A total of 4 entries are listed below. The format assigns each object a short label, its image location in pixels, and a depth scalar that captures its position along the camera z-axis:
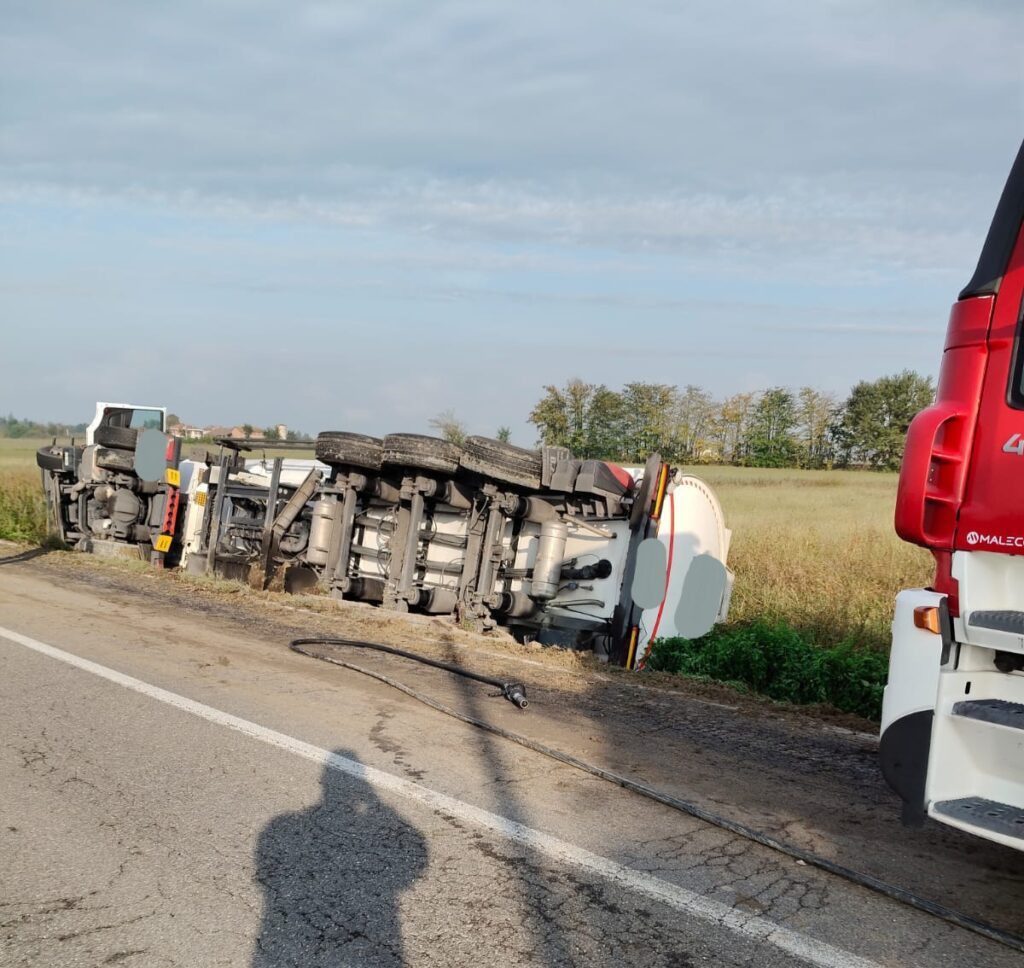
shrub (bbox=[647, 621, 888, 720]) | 7.69
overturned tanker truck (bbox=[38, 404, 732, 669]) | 9.35
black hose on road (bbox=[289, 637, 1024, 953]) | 3.70
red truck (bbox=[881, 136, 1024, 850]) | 3.71
